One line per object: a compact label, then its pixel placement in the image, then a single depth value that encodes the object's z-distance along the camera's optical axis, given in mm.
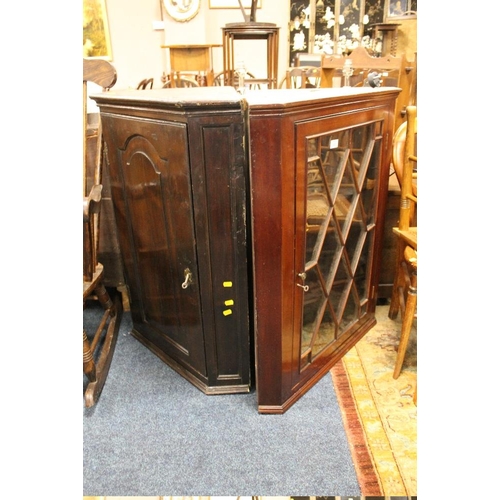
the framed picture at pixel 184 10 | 5188
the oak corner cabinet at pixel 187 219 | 1307
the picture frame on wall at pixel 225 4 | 5359
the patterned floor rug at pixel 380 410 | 1324
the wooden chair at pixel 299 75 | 3308
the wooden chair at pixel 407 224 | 1607
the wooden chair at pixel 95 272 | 1614
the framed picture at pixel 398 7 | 5195
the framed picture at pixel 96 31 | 5207
